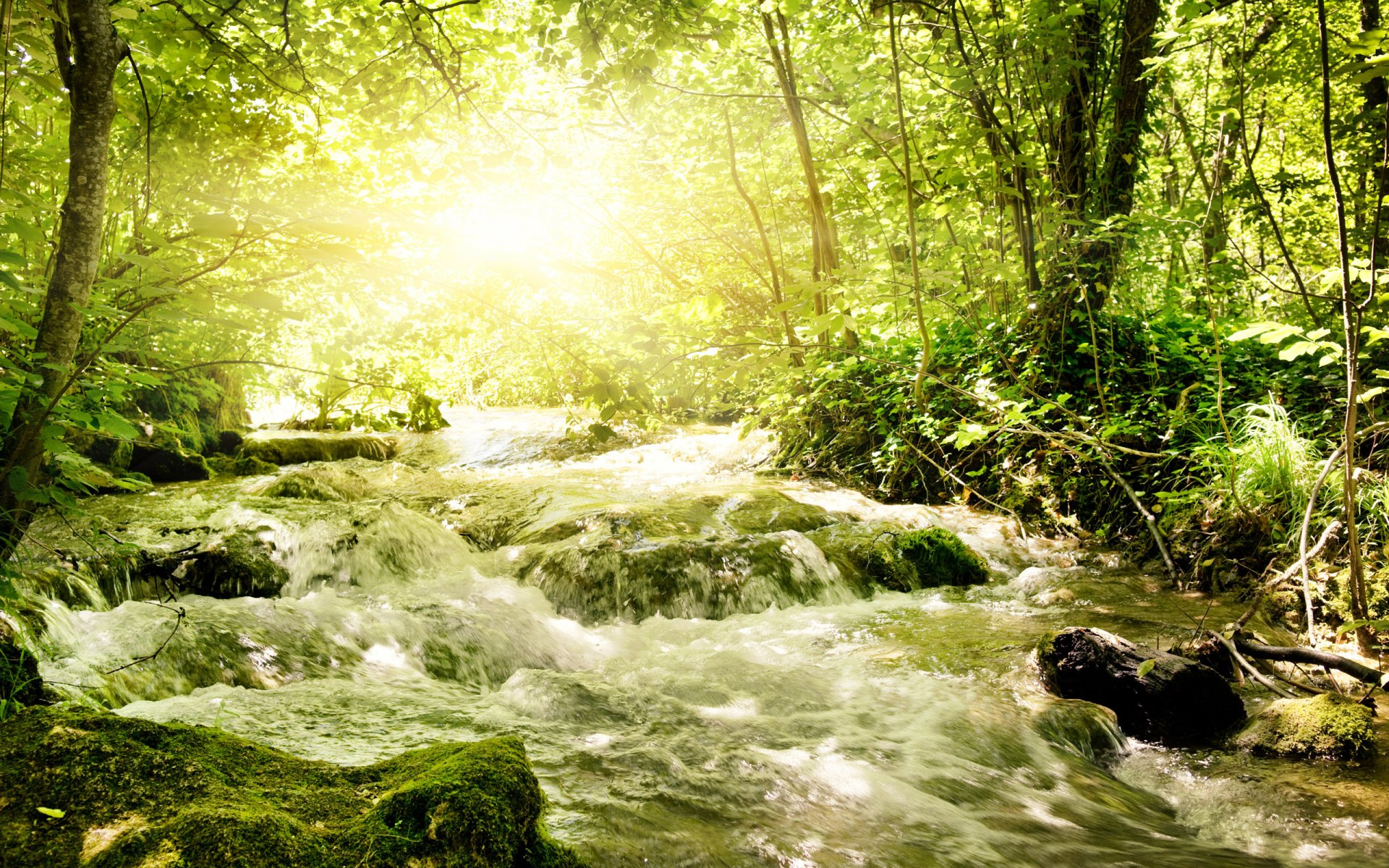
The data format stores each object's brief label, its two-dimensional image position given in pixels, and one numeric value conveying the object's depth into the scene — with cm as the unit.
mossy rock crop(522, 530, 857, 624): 516
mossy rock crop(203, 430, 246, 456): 1177
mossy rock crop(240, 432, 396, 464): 1180
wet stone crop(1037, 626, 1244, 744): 310
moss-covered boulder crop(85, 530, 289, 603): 444
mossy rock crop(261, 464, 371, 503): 759
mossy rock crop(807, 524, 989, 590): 566
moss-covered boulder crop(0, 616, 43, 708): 201
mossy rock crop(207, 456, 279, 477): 985
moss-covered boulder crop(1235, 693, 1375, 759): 272
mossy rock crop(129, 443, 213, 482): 916
